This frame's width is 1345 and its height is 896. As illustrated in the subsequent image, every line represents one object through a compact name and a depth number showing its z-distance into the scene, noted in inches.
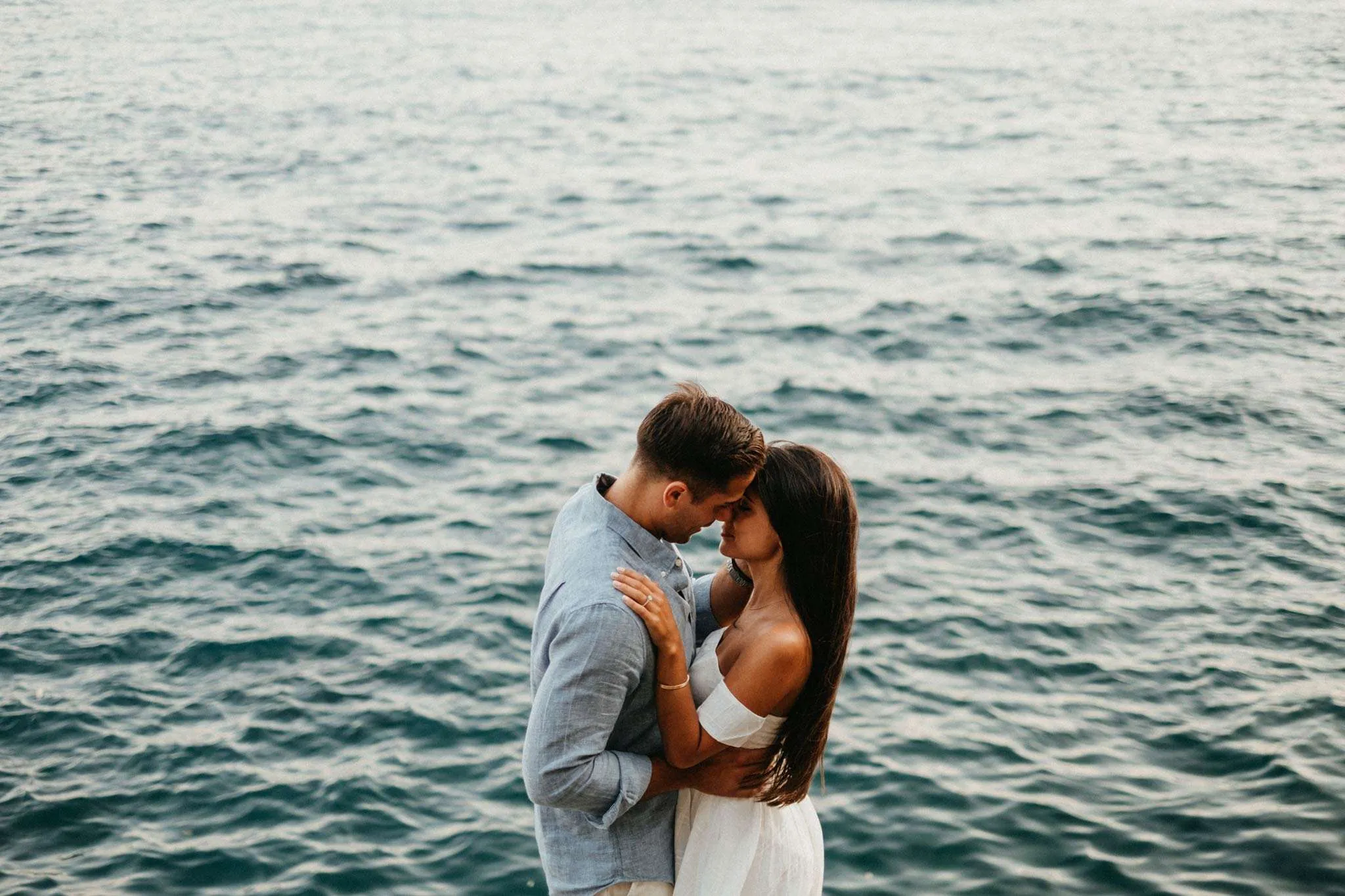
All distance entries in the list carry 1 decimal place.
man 139.9
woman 155.3
